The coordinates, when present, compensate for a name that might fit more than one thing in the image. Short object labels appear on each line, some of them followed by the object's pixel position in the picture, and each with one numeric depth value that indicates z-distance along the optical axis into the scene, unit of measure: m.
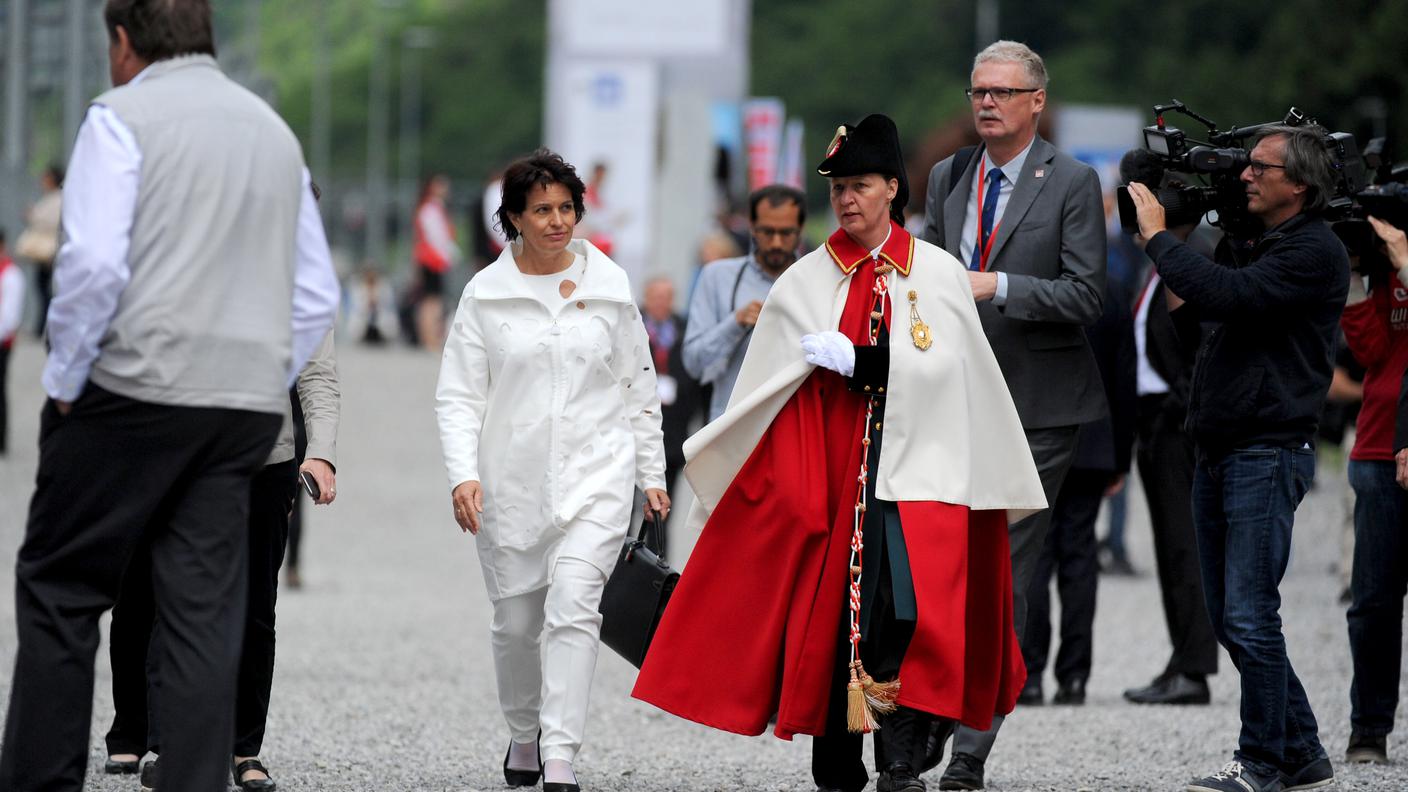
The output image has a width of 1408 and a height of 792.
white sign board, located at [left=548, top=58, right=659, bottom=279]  43.72
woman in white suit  12.70
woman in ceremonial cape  12.05
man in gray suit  13.57
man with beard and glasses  16.33
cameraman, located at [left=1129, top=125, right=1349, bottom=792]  12.56
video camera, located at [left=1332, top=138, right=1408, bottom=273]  13.95
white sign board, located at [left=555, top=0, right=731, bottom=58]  43.34
